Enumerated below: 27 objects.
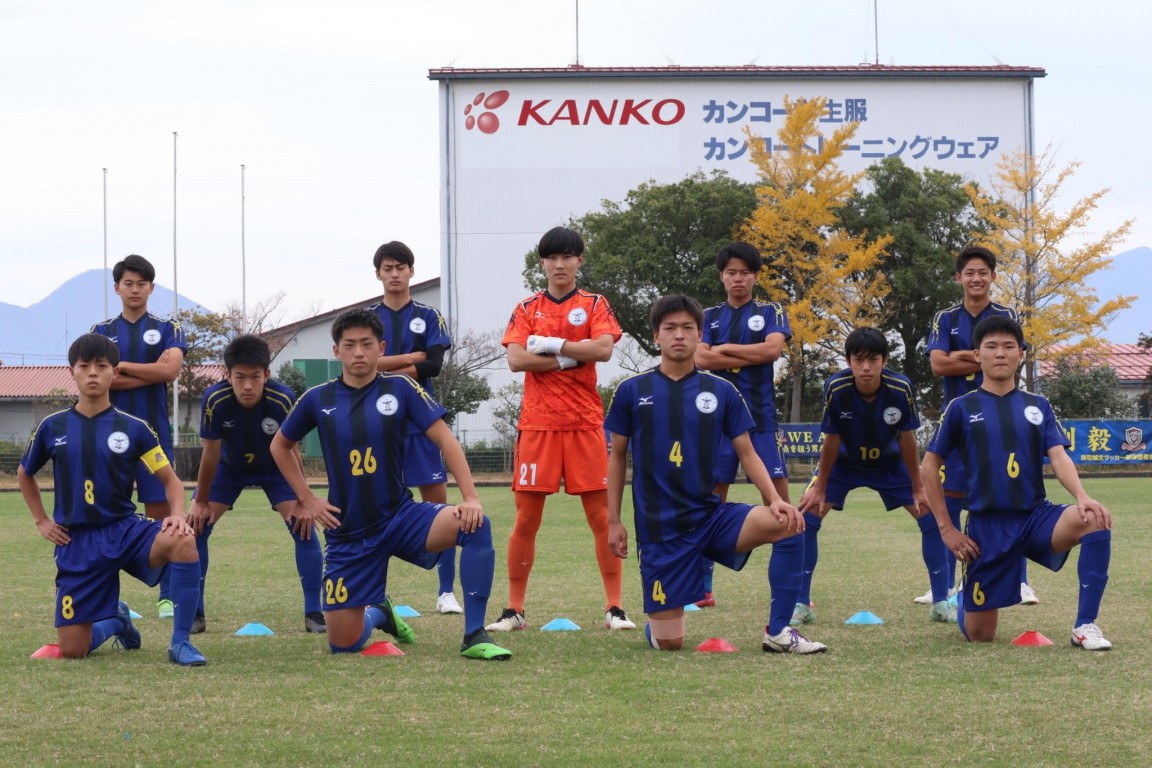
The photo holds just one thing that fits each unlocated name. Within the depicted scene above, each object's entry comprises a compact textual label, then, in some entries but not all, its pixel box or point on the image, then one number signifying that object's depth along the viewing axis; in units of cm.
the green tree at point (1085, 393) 7600
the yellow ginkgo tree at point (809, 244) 7062
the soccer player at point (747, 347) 1648
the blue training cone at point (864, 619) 1525
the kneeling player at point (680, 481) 1317
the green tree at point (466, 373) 7956
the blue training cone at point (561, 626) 1487
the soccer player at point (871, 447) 1559
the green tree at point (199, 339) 8562
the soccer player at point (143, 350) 1697
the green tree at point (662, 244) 7437
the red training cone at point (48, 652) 1315
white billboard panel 9637
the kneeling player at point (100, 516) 1295
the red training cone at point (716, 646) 1327
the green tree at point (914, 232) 7412
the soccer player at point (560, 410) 1551
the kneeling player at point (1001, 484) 1340
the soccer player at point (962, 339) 1673
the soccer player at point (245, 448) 1530
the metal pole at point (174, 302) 7437
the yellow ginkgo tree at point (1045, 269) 7019
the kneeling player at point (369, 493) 1296
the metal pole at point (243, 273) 8375
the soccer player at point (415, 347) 1631
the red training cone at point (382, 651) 1308
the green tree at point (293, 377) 8475
